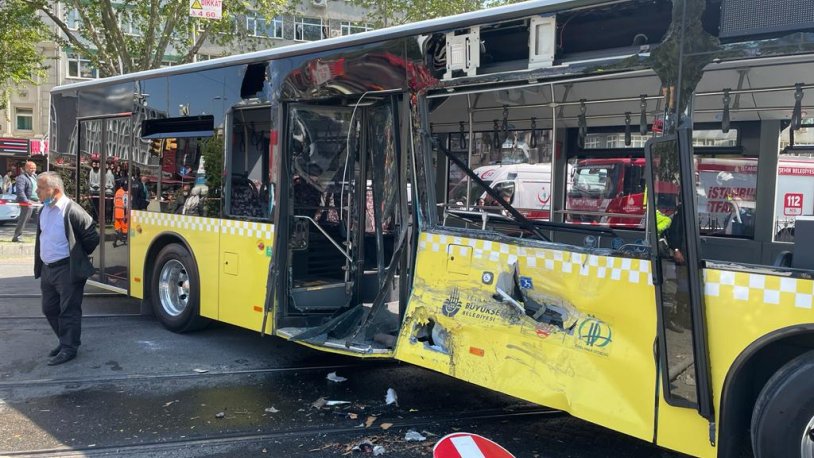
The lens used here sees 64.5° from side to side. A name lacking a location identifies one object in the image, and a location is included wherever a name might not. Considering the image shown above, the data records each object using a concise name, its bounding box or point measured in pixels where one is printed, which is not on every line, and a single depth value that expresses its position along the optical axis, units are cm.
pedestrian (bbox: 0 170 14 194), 2818
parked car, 1816
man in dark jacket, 591
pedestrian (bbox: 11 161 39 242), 1477
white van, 768
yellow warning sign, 1284
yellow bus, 330
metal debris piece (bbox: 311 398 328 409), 504
